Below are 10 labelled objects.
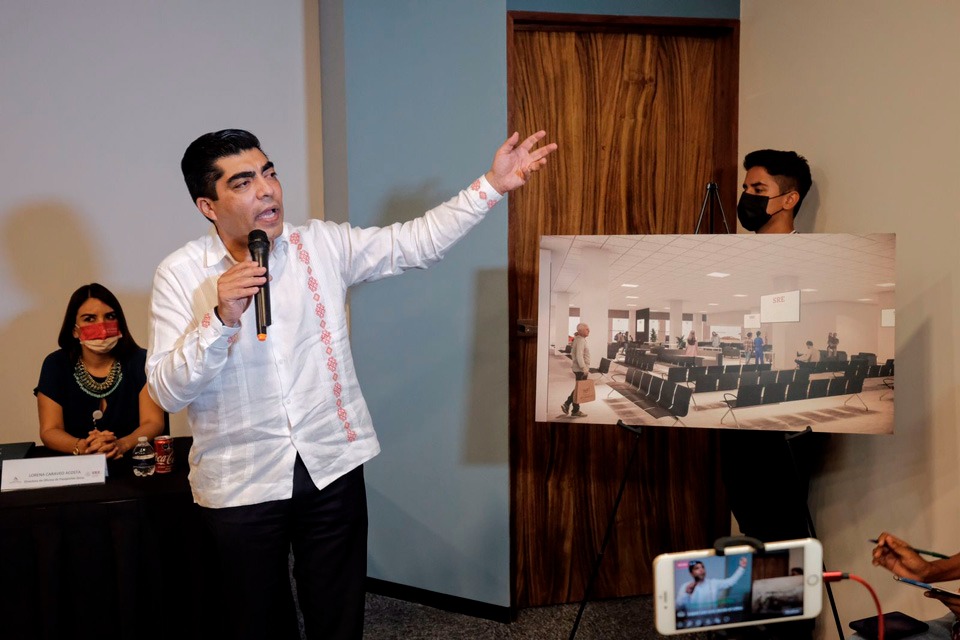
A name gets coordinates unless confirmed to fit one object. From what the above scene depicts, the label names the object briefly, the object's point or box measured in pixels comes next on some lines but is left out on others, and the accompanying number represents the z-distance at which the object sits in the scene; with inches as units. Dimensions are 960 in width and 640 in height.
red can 90.0
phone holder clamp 35.0
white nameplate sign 85.0
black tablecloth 80.7
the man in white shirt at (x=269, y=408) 66.7
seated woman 103.0
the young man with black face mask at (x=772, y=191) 88.4
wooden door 108.5
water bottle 89.0
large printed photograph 75.0
